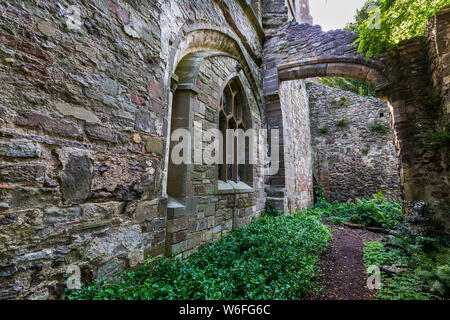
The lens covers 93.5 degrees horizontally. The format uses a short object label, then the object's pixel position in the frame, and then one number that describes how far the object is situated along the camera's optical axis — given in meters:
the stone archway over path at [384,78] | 4.09
